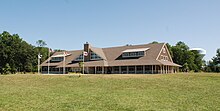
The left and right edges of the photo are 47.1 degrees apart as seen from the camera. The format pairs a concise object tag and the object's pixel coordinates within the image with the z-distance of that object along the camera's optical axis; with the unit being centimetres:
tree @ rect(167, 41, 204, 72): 7525
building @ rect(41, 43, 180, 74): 4934
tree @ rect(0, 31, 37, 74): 7069
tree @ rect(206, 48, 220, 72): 8314
